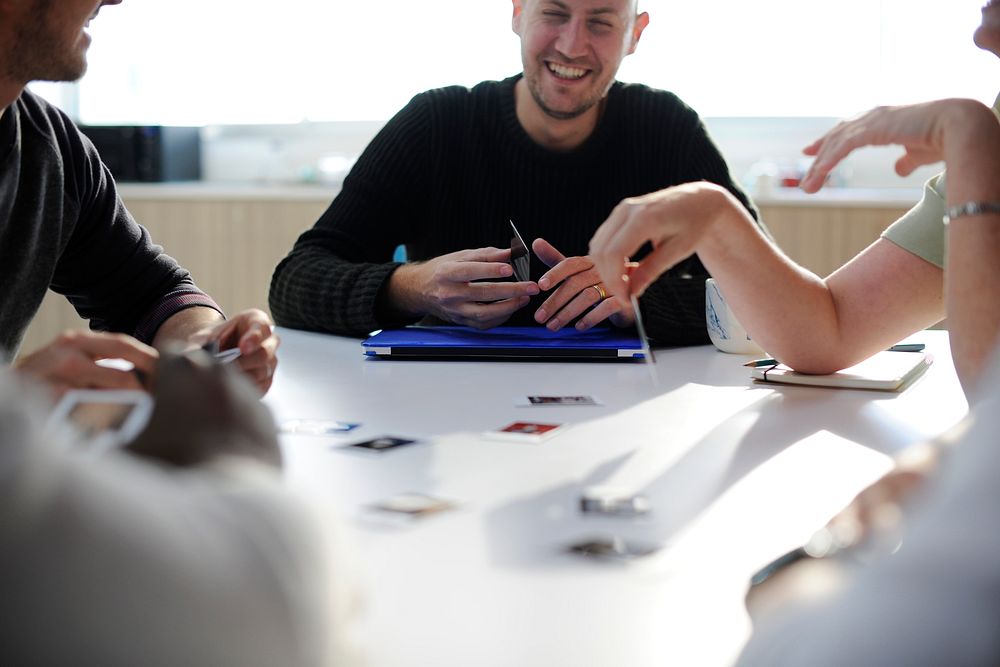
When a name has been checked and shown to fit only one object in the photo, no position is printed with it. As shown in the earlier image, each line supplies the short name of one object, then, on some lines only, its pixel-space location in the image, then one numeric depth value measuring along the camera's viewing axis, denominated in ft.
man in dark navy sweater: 4.46
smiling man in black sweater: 7.36
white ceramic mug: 5.54
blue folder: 5.25
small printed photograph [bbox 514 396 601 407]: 4.22
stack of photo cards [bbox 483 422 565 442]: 3.59
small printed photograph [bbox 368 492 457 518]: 2.73
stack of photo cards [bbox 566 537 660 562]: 2.42
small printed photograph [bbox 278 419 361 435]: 3.71
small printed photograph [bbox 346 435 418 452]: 3.45
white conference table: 2.05
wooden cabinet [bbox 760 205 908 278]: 11.13
